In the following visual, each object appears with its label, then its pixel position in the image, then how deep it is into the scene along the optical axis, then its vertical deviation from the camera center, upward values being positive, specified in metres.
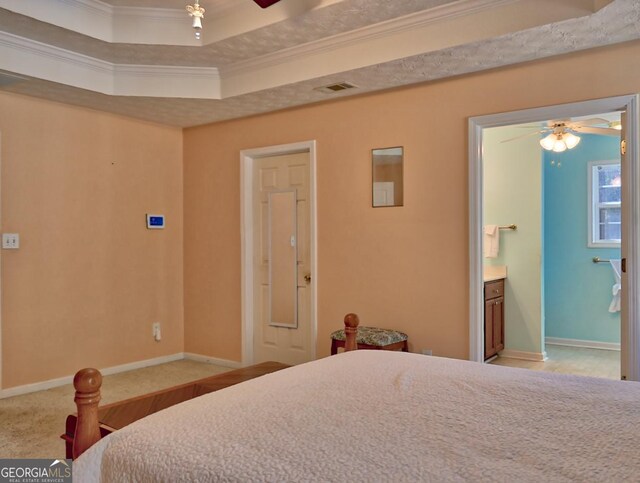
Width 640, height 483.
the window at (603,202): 5.70 +0.34
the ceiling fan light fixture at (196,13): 2.59 +1.16
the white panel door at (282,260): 4.64 -0.24
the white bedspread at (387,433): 1.14 -0.53
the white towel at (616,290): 5.48 -0.63
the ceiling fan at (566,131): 4.58 +0.94
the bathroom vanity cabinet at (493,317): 4.82 -0.84
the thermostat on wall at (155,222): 5.10 +0.13
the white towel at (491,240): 5.45 -0.08
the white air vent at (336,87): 3.89 +1.15
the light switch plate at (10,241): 3.99 -0.04
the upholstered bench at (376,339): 3.64 -0.78
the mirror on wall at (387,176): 4.00 +0.46
